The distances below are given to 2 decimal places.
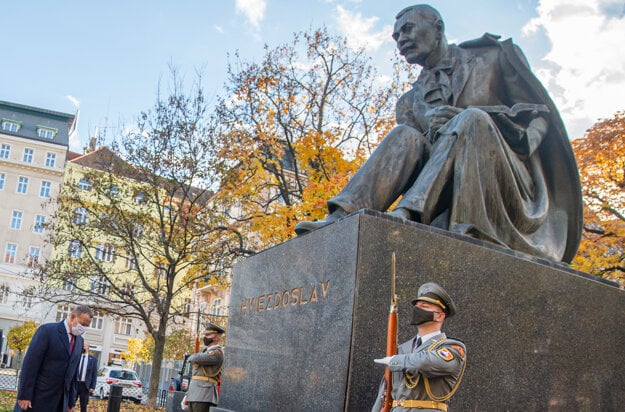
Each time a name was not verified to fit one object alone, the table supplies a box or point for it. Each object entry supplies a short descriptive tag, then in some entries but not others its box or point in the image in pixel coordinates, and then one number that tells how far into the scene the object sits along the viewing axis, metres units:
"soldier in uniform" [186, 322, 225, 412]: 8.34
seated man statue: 4.33
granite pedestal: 3.48
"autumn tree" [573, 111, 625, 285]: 18.28
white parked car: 27.61
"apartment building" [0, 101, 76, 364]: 52.53
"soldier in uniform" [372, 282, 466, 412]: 2.93
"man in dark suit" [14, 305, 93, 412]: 5.81
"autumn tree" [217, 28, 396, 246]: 17.53
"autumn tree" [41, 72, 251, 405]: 18.66
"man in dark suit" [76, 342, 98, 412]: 11.84
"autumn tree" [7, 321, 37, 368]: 41.72
